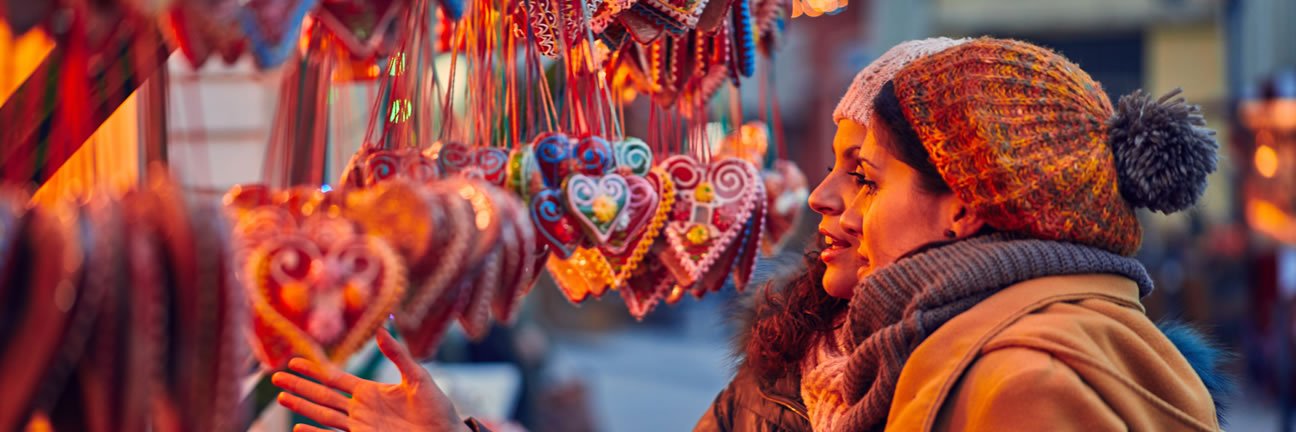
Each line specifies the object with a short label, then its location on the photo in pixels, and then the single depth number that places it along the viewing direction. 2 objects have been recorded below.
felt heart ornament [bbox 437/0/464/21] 1.53
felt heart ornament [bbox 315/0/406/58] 1.51
